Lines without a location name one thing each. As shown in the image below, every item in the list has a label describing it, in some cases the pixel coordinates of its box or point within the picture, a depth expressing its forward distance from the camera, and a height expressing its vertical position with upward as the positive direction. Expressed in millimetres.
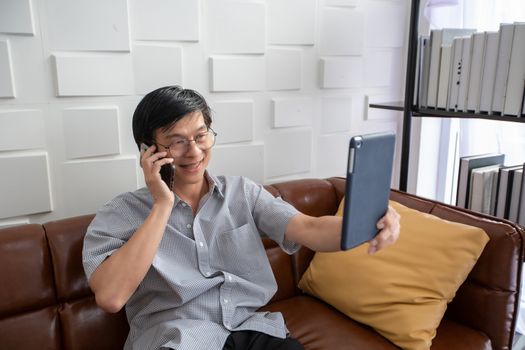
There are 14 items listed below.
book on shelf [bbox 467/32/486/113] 1663 +19
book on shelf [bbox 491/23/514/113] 1573 +39
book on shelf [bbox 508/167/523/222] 1730 -439
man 1149 -452
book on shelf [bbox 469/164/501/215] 1806 -432
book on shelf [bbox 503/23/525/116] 1541 +1
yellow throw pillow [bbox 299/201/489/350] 1415 -633
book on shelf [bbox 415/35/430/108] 1897 +25
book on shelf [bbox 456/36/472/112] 1709 +8
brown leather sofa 1286 -664
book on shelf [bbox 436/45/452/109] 1798 +1
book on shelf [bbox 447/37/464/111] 1742 +9
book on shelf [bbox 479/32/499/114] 1621 +15
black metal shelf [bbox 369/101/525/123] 1633 -142
